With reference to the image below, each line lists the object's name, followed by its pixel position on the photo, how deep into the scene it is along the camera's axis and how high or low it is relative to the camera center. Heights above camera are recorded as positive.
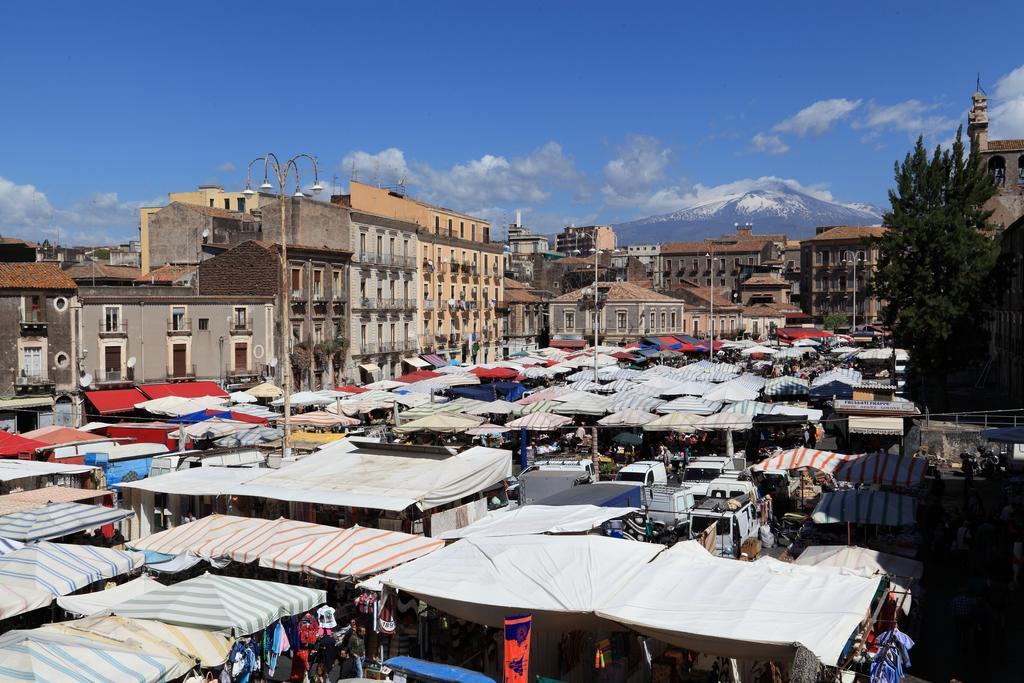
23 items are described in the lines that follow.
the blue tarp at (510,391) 38.96 -2.88
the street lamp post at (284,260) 22.66 +1.58
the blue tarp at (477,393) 37.34 -2.84
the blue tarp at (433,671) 10.22 -3.94
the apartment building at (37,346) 34.81 -0.85
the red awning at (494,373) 43.05 -2.33
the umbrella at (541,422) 28.31 -3.07
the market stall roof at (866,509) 17.28 -3.58
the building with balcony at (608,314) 74.25 +0.74
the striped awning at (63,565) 13.25 -3.64
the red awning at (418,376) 43.70 -2.54
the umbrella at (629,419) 28.26 -2.98
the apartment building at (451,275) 58.50 +3.33
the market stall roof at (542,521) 14.73 -3.31
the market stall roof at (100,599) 12.84 -3.92
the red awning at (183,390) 37.75 -2.77
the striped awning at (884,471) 20.00 -3.27
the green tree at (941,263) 37.28 +2.46
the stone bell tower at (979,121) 51.12 +11.31
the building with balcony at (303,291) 44.38 +1.59
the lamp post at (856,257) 102.06 +7.41
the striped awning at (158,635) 10.81 -3.76
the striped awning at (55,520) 16.09 -3.57
